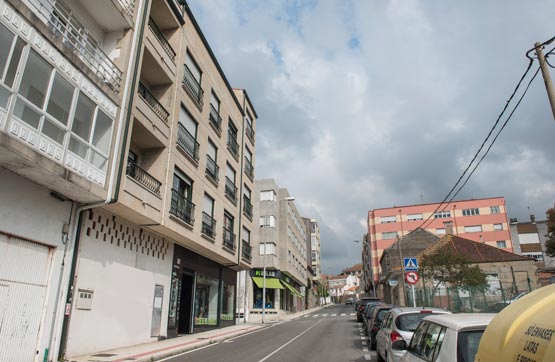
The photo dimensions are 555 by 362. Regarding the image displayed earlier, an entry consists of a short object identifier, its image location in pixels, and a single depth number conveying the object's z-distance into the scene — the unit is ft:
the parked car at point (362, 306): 95.31
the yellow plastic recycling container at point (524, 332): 6.77
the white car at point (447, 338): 13.44
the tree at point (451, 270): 91.97
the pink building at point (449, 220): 221.25
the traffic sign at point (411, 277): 63.76
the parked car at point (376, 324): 43.73
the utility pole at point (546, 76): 27.53
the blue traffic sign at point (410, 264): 66.39
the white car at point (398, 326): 28.58
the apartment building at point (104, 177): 31.22
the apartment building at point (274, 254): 133.90
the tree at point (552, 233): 125.60
